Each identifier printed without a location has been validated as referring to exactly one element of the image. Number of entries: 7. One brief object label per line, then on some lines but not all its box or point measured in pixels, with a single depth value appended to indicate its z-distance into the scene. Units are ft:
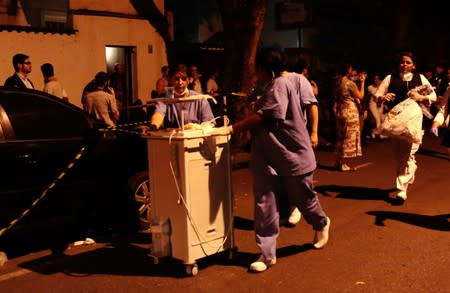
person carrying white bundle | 24.40
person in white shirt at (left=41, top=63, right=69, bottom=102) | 30.55
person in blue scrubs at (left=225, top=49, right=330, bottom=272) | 17.02
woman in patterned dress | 33.14
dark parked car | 19.19
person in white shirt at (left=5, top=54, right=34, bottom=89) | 28.27
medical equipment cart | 16.38
